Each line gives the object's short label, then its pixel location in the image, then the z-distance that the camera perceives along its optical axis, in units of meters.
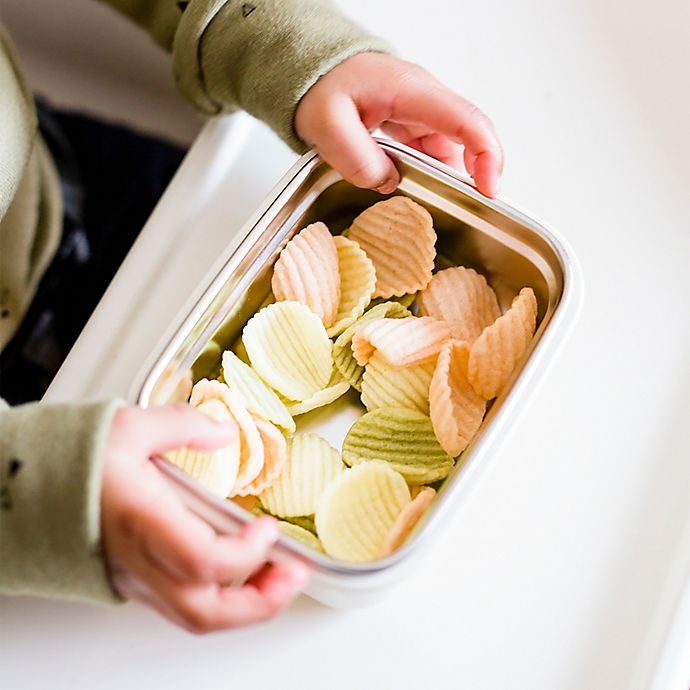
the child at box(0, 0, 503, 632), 0.36
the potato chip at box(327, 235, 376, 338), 0.49
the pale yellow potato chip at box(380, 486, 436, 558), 0.41
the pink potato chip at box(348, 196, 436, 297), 0.50
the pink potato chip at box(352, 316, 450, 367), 0.47
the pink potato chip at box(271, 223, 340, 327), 0.49
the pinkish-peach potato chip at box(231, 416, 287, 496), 0.45
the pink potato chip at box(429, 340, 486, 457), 0.45
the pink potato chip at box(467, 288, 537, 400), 0.46
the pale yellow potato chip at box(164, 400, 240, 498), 0.42
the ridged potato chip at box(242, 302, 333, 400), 0.48
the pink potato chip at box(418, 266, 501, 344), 0.50
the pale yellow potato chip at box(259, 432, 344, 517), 0.45
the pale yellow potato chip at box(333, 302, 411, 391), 0.49
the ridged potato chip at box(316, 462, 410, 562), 0.43
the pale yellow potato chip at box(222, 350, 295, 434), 0.46
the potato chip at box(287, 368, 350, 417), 0.48
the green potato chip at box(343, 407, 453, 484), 0.46
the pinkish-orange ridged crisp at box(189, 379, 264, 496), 0.44
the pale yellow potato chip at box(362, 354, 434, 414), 0.48
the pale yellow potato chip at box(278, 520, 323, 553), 0.43
